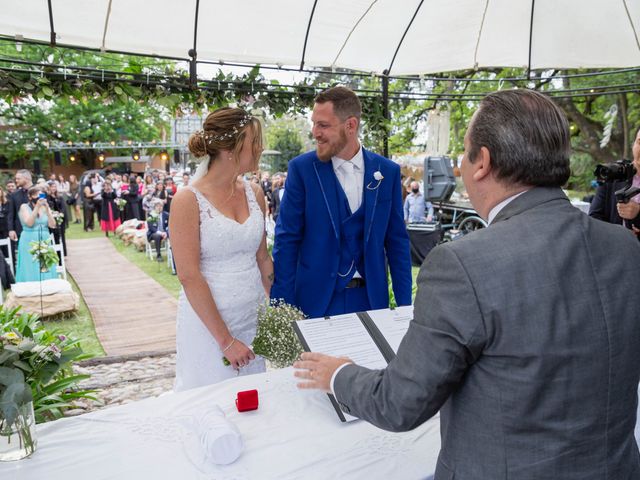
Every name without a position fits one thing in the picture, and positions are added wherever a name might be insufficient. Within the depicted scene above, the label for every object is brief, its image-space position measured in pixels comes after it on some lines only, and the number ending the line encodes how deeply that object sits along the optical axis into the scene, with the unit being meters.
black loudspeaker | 13.51
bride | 2.61
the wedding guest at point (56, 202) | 12.92
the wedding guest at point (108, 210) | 17.81
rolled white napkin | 1.42
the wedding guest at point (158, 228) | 13.05
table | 1.41
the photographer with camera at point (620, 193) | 3.39
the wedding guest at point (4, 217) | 10.44
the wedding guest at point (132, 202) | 18.52
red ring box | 1.74
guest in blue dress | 8.94
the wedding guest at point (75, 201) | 21.77
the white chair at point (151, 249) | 13.35
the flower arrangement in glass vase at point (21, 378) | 1.44
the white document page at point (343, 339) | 1.57
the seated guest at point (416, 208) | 13.12
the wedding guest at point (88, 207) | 18.64
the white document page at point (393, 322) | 1.72
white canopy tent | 3.57
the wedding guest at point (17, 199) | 9.75
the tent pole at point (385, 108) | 4.92
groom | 2.88
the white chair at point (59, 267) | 9.85
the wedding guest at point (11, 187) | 11.77
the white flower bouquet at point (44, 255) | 7.56
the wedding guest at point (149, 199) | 16.10
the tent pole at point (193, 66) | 3.95
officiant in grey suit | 0.98
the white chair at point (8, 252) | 9.38
